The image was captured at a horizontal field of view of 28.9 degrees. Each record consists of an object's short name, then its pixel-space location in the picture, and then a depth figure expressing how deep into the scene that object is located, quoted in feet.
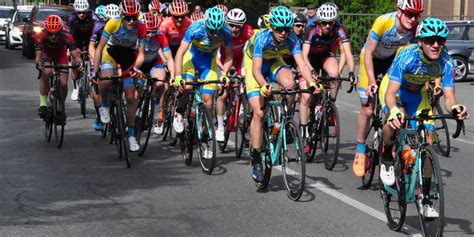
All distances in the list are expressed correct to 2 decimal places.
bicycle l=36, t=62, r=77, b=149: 41.42
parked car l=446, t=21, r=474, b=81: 82.12
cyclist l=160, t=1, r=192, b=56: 42.47
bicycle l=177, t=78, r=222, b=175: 33.78
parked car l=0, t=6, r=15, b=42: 147.33
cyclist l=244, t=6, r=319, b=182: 29.32
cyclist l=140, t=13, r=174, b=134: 42.32
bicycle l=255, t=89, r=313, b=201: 27.94
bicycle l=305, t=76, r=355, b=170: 34.81
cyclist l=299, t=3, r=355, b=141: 36.81
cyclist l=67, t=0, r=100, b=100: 53.31
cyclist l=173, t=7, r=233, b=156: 34.73
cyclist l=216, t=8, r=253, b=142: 37.86
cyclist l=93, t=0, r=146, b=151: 36.60
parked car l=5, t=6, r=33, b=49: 130.11
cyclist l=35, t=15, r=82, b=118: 42.39
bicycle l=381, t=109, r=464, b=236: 21.63
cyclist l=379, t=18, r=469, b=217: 22.65
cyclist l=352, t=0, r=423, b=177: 29.27
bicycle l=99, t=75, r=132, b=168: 35.29
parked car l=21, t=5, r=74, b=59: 99.96
